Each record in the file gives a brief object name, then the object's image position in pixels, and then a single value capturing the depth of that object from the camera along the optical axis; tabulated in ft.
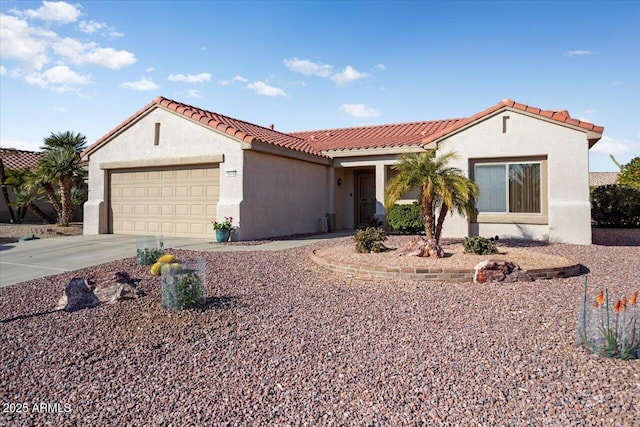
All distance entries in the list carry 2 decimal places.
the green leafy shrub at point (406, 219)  43.93
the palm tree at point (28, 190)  53.51
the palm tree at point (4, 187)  61.52
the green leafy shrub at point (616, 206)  54.54
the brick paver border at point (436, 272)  22.24
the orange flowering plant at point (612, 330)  12.20
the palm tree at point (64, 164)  51.90
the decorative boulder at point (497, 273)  21.98
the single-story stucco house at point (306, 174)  38.01
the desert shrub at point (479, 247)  28.35
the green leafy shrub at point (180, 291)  17.33
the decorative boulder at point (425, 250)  27.04
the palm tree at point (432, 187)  28.81
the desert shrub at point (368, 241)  29.63
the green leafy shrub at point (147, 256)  27.63
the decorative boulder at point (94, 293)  18.69
